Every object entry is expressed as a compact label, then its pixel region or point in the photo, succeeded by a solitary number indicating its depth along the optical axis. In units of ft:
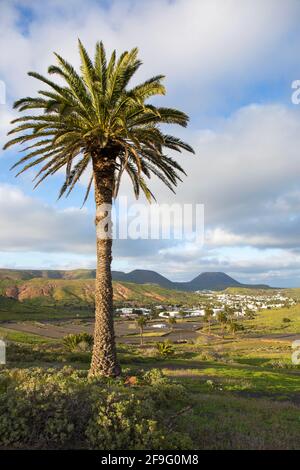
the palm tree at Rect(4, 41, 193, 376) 51.96
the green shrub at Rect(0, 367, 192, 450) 25.08
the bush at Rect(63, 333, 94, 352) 117.29
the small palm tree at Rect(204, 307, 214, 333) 349.20
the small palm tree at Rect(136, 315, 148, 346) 270.67
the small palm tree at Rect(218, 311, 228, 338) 326.59
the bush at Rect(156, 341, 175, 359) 122.17
